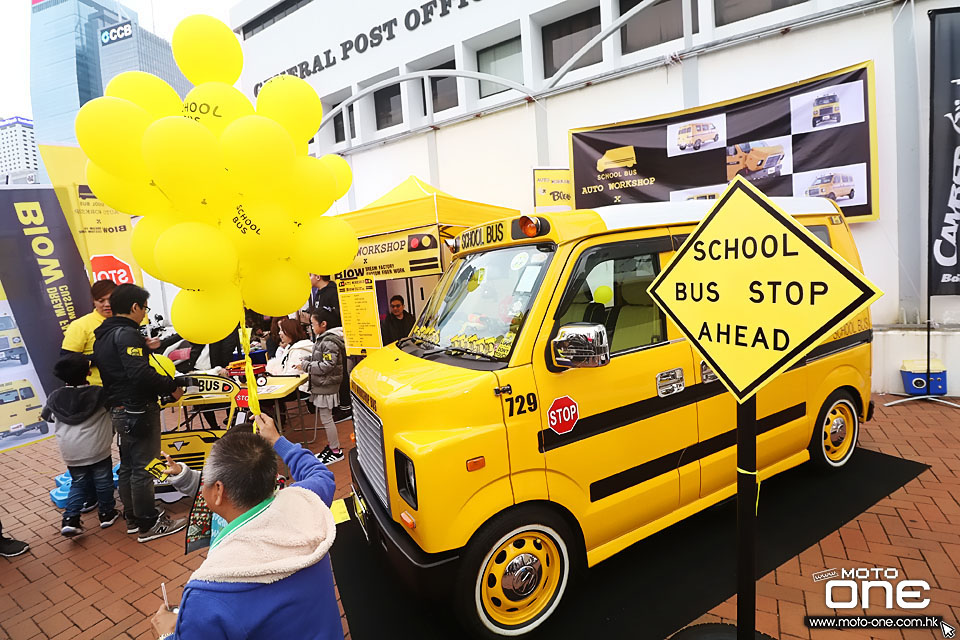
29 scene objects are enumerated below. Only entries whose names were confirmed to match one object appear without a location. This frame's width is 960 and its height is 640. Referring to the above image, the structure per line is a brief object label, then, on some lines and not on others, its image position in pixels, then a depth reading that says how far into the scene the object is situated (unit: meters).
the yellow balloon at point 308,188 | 2.96
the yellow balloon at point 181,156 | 2.37
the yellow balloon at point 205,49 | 2.91
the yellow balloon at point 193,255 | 2.48
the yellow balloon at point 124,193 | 2.82
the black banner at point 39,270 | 5.11
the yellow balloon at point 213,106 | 2.83
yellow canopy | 6.39
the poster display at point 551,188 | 8.37
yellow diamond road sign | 1.58
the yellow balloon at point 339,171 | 3.46
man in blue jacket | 1.32
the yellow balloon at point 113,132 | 2.50
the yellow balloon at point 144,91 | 2.92
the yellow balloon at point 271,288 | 3.10
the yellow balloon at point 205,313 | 2.87
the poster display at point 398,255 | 6.30
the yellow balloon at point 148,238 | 2.81
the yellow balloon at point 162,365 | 4.36
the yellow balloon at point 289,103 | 3.02
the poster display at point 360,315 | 5.52
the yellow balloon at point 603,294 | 2.97
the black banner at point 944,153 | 5.71
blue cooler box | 6.14
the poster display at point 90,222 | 5.53
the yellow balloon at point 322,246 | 3.08
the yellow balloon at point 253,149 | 2.54
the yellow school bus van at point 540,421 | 2.47
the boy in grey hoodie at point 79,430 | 4.19
